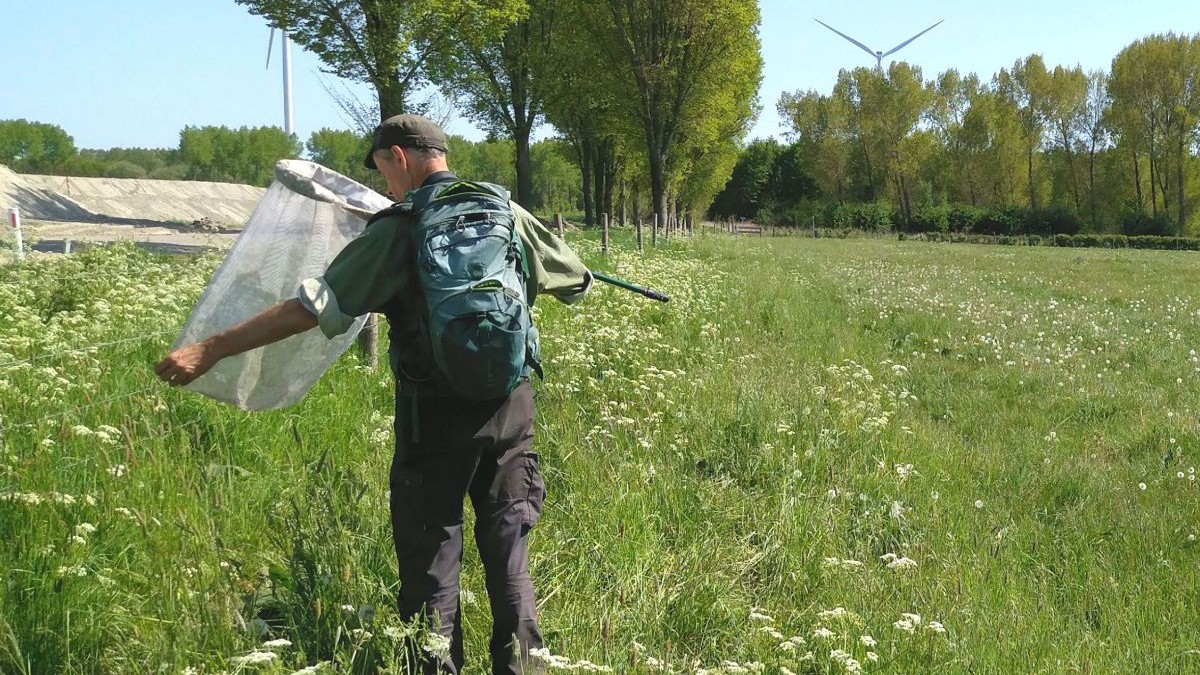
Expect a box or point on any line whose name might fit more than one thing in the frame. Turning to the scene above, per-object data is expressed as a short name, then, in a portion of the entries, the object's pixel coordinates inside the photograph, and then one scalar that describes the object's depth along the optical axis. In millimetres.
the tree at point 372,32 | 25328
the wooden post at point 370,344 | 6637
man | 2855
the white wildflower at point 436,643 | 2568
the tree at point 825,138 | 87250
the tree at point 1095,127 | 71250
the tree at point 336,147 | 124625
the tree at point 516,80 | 40812
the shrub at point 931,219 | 76438
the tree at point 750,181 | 114438
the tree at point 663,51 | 32375
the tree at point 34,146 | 97375
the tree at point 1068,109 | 72875
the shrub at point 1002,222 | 72062
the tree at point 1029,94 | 74375
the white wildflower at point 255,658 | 2236
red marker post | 11339
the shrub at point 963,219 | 75125
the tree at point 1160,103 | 63531
